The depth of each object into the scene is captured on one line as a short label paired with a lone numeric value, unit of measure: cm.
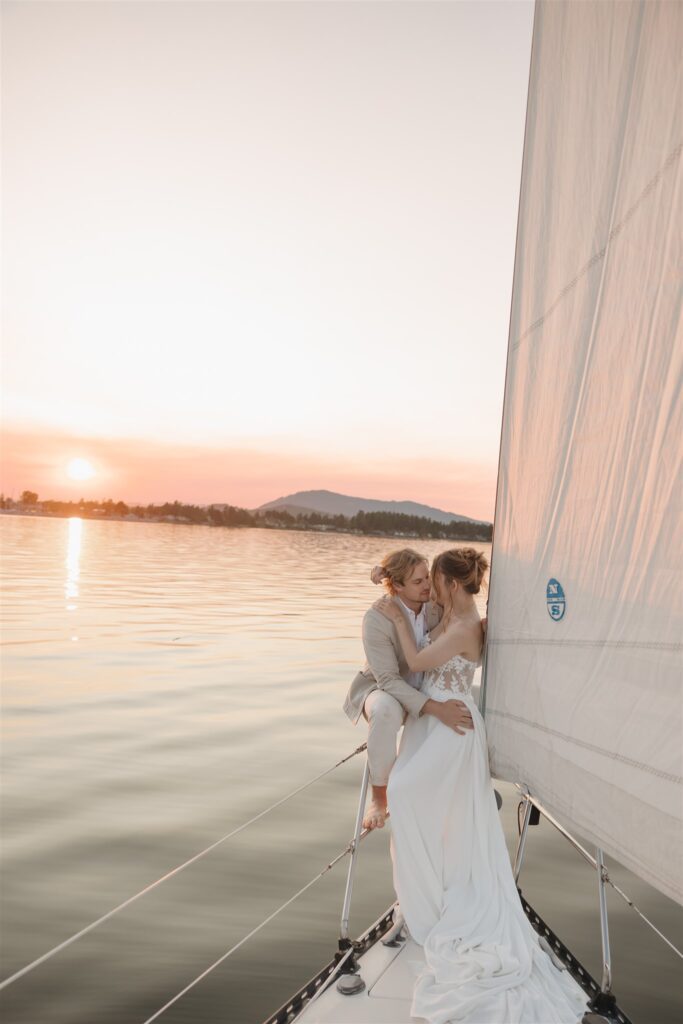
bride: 191
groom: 265
